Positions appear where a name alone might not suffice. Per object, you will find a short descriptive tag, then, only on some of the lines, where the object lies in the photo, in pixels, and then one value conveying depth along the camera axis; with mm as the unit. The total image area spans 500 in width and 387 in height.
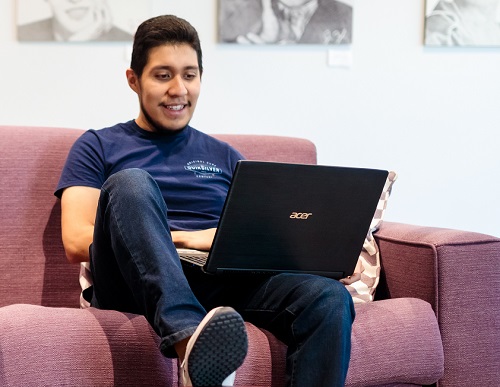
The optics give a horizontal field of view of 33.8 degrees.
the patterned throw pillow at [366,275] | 2096
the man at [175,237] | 1410
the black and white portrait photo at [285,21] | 3217
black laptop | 1619
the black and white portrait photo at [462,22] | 3355
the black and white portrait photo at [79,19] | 3094
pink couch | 1538
